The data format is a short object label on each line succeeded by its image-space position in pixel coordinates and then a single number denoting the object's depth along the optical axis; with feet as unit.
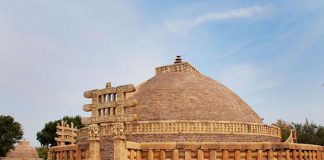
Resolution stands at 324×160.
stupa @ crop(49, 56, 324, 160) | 44.65
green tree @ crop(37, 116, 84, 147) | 185.00
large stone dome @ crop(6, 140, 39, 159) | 142.61
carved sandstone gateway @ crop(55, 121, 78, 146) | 85.71
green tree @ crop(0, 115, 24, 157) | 144.97
